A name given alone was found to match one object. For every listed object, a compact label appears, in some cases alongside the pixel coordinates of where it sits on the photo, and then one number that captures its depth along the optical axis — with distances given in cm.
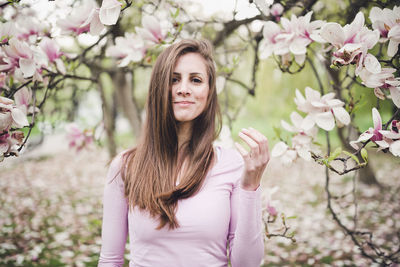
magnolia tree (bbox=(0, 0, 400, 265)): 85
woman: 104
